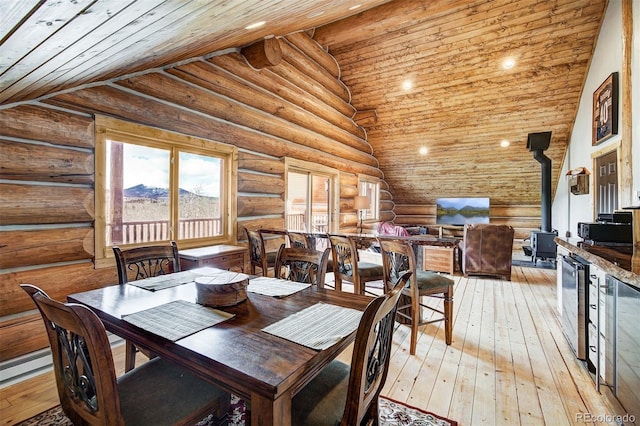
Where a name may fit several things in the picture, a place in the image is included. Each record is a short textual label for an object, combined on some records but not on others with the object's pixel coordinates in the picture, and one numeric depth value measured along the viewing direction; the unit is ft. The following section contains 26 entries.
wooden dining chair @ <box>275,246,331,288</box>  6.70
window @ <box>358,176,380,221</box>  26.03
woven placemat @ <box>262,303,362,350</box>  3.64
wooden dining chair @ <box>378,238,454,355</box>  8.35
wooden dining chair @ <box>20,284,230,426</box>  3.04
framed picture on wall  12.95
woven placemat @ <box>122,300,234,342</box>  3.83
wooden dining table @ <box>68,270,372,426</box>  2.90
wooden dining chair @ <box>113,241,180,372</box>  6.48
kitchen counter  4.57
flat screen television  28.32
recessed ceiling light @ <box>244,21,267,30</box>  8.06
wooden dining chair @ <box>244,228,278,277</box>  11.06
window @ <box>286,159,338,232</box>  17.95
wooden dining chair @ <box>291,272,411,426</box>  3.19
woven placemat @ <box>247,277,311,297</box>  5.51
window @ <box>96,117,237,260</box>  9.09
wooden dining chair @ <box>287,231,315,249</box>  9.79
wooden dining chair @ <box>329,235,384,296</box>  9.48
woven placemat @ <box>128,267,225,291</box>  5.80
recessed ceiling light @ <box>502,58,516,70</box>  16.87
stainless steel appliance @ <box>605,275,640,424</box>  4.83
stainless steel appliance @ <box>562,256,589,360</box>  7.32
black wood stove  20.48
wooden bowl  4.75
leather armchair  17.06
